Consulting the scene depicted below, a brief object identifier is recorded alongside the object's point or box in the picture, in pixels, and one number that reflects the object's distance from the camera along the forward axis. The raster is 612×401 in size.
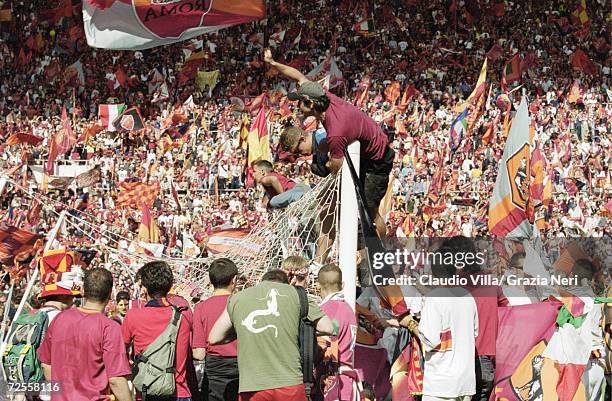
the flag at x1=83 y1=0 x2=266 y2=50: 20.53
